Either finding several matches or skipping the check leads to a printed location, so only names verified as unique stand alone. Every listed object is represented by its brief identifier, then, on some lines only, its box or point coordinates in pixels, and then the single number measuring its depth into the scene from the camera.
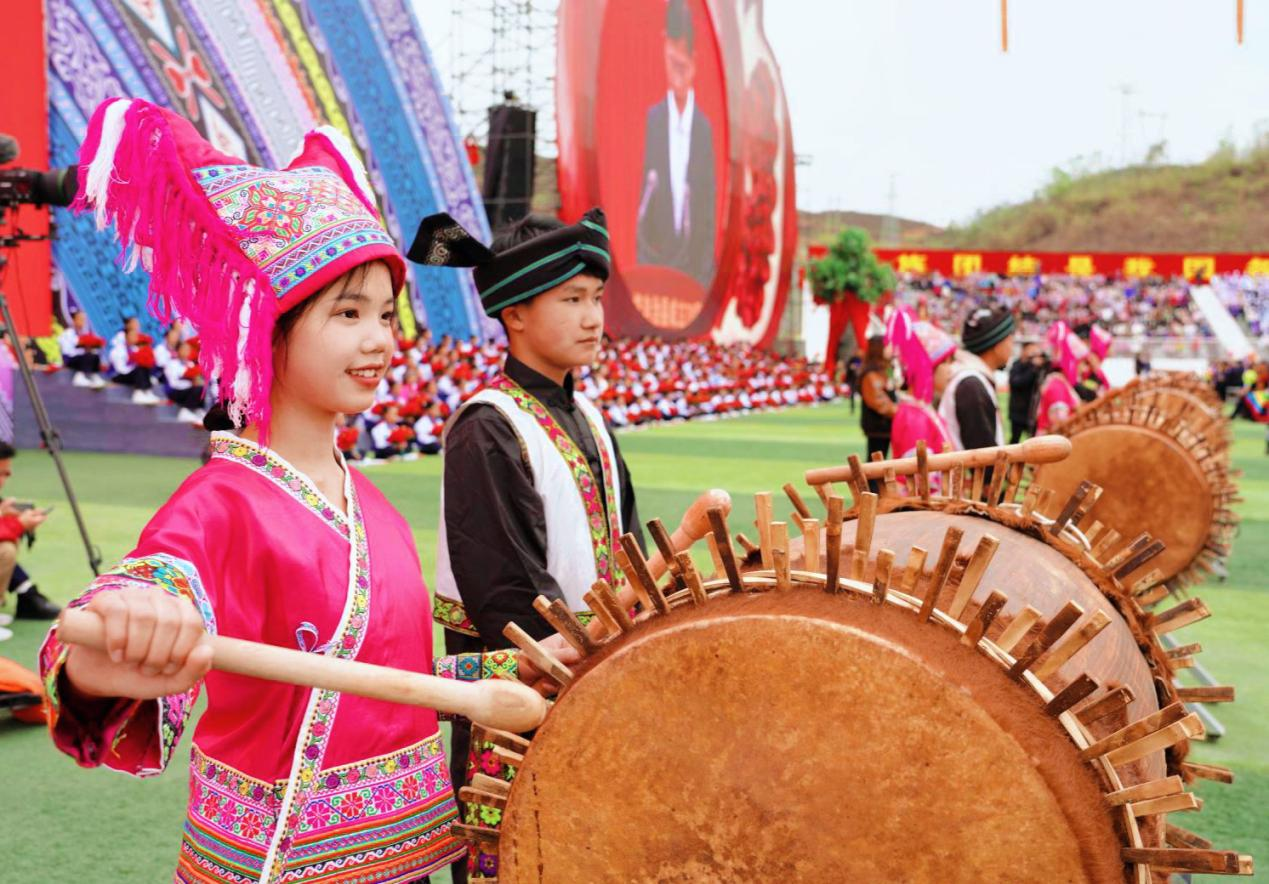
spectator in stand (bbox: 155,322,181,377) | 13.02
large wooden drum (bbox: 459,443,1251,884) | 1.17
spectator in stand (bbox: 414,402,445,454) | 13.08
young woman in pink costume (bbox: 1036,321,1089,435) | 7.83
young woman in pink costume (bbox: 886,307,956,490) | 5.50
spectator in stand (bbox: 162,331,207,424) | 12.56
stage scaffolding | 25.05
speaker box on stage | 22.52
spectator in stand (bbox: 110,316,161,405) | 12.77
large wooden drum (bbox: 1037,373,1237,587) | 4.86
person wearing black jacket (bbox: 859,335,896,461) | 7.48
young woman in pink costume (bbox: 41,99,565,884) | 1.52
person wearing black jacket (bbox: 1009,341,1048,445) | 10.95
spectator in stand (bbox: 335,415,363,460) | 11.11
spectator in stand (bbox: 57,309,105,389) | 12.85
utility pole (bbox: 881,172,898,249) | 79.50
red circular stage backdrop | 22.81
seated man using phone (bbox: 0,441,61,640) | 5.30
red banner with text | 39.75
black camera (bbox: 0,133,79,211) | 4.96
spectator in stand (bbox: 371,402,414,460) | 12.42
